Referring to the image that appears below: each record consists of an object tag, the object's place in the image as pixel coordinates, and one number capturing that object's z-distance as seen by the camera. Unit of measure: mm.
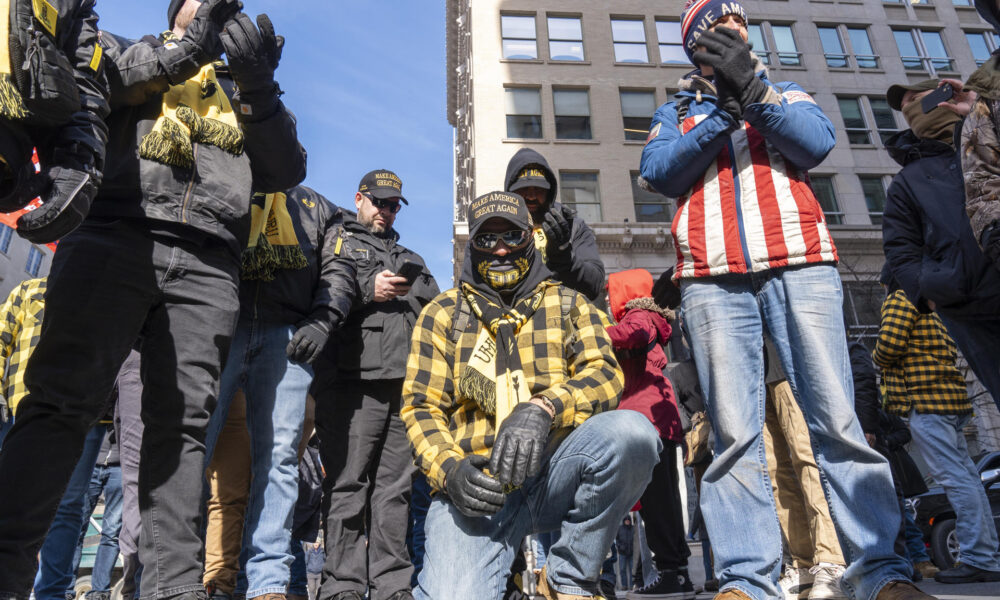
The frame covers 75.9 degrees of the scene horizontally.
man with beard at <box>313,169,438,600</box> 3572
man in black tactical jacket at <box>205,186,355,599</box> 2997
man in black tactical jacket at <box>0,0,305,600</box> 2084
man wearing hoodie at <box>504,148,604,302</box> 3662
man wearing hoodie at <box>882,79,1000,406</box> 3047
